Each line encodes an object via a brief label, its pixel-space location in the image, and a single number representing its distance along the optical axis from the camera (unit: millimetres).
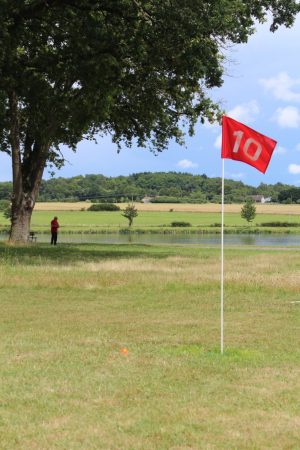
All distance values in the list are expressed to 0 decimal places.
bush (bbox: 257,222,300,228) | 89875
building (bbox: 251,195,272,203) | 149875
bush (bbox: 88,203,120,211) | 117188
